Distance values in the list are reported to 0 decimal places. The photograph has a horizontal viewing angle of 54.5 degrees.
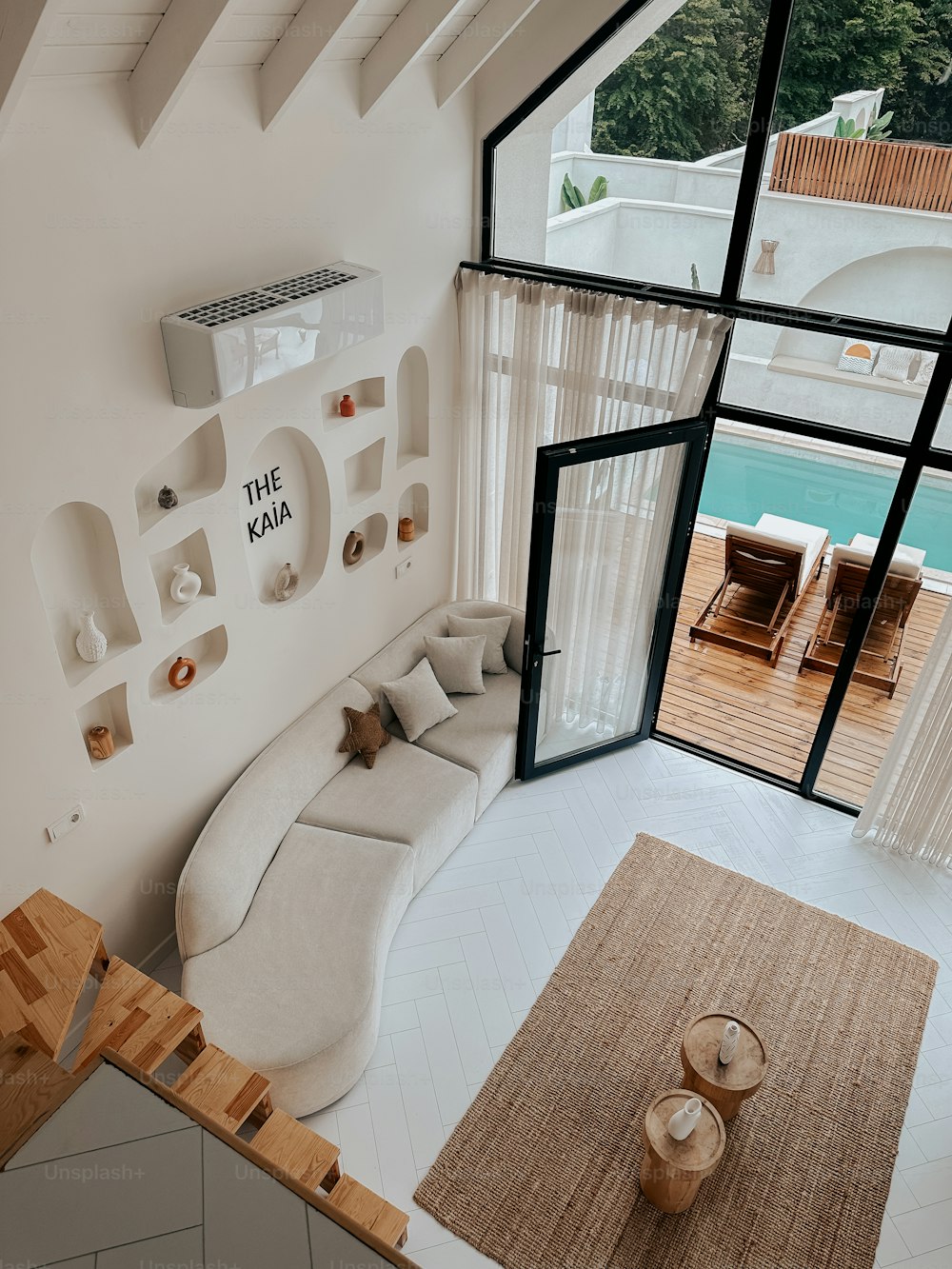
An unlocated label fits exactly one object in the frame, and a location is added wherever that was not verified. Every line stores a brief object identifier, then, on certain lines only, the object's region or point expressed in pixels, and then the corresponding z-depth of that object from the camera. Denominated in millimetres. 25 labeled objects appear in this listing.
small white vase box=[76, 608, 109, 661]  3414
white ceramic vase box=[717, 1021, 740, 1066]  3471
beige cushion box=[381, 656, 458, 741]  4949
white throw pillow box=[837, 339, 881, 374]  4121
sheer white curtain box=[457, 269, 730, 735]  4586
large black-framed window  3953
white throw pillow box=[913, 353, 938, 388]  4004
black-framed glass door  4566
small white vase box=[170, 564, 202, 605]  3752
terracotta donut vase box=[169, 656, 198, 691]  3910
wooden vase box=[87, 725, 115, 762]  3609
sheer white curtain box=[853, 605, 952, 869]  4457
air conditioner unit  3246
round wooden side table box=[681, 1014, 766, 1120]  3451
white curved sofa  3580
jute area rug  3371
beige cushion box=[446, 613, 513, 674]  5398
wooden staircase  3076
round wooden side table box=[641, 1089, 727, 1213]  3201
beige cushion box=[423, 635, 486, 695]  5230
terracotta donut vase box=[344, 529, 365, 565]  4828
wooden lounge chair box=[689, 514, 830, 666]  6043
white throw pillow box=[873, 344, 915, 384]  4047
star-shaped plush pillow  4770
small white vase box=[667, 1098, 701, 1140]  3244
